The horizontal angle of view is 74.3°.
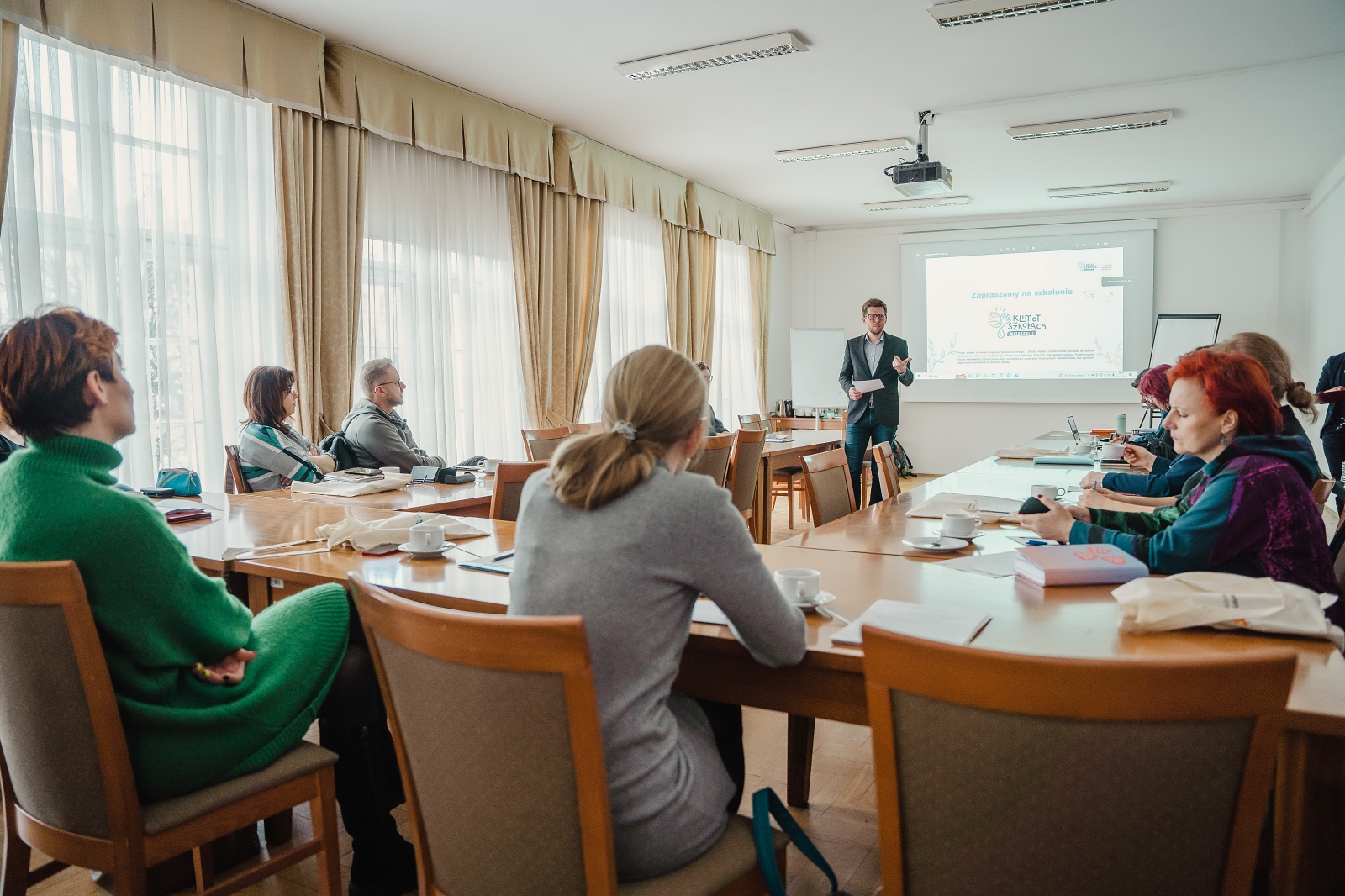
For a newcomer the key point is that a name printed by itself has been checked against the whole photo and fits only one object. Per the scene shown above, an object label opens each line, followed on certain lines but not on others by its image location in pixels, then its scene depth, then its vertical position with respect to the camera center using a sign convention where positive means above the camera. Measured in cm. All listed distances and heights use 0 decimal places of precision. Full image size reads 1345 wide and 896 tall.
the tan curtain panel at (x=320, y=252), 434 +70
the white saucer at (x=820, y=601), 148 -37
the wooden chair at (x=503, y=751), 98 -43
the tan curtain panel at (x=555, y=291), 597 +68
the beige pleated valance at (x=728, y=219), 789 +158
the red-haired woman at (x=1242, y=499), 159 -23
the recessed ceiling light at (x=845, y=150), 639 +171
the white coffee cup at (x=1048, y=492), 247 -32
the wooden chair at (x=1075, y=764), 81 -37
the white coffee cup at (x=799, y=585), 148 -34
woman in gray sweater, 113 -27
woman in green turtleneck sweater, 133 -33
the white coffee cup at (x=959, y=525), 203 -33
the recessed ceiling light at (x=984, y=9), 405 +170
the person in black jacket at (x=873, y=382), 622 +0
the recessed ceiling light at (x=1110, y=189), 791 +170
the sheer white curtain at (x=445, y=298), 505 +55
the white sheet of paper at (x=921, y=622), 133 -38
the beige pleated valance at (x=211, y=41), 341 +149
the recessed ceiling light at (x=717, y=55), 452 +173
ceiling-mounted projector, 591 +137
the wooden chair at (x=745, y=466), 439 -42
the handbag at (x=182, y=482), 312 -31
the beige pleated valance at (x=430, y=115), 455 +157
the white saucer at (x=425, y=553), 197 -37
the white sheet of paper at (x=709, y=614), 142 -38
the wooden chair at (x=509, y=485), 274 -30
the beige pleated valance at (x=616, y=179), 623 +158
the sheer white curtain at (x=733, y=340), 877 +45
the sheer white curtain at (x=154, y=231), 340 +70
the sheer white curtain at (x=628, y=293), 703 +77
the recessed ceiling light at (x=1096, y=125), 580 +168
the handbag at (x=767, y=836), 115 -60
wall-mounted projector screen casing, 904 +70
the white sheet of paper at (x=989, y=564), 176 -38
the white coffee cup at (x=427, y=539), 197 -33
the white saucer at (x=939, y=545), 198 -37
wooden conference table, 103 -39
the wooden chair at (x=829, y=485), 282 -34
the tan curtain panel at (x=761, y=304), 930 +83
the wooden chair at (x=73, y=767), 124 -56
